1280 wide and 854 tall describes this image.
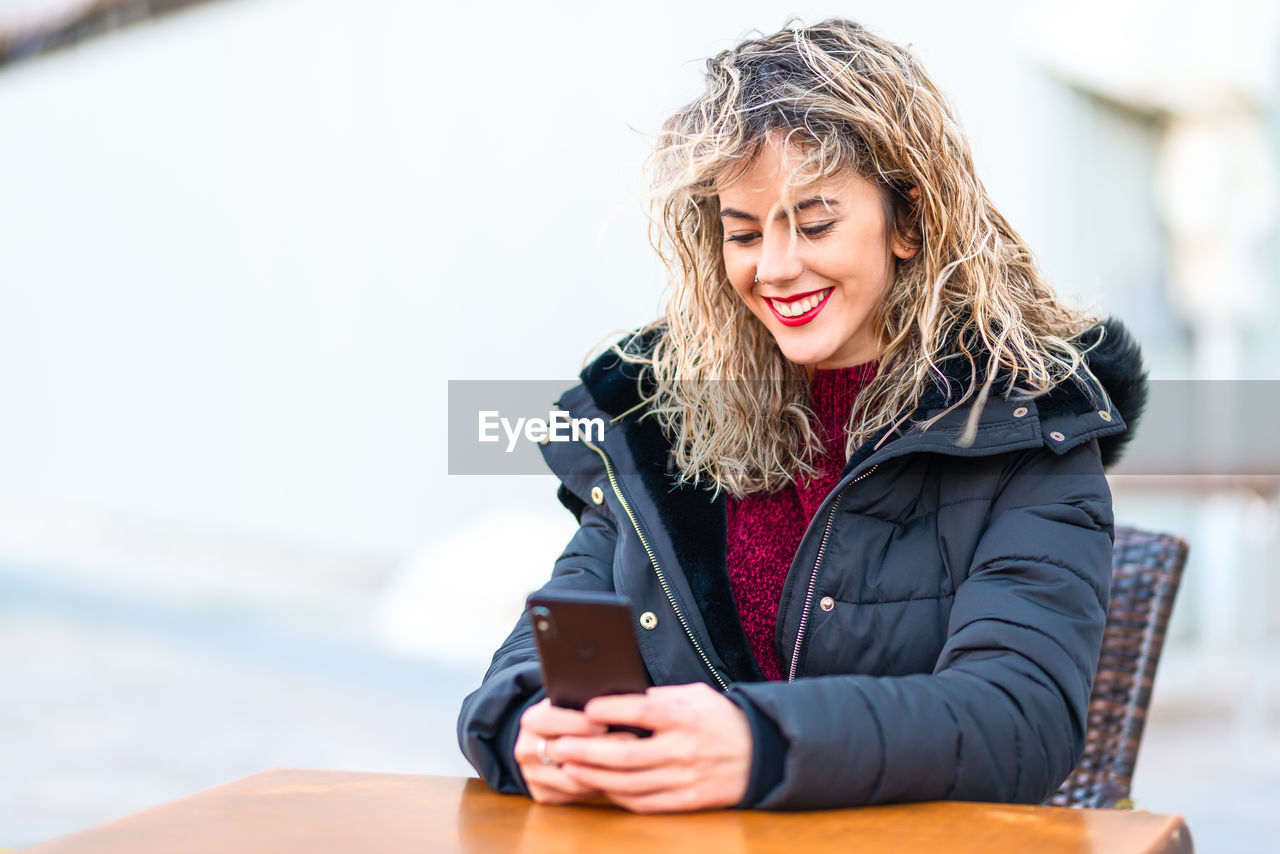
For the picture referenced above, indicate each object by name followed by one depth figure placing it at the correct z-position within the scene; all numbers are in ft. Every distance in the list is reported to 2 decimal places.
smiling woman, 4.36
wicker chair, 5.96
